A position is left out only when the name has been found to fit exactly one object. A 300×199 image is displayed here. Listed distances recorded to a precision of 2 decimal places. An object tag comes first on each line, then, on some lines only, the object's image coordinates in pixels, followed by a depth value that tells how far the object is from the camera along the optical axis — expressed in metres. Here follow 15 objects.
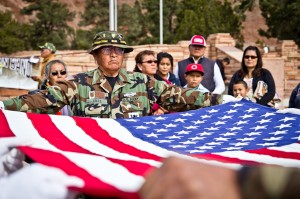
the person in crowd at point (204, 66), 10.20
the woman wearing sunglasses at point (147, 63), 9.04
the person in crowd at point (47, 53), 11.95
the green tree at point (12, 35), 52.17
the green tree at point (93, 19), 61.57
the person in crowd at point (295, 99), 8.97
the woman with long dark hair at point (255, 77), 9.30
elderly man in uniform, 5.96
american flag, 3.59
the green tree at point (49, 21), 58.37
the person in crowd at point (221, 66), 15.49
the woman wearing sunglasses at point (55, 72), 8.57
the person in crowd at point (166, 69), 10.12
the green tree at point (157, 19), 59.04
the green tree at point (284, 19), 45.75
